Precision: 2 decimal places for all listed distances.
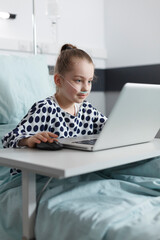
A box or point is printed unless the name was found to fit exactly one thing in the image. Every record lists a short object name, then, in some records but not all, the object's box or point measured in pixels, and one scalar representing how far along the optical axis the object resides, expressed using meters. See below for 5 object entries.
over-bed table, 1.02
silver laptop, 1.17
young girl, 1.49
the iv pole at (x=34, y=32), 2.79
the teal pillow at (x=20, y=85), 2.06
